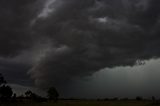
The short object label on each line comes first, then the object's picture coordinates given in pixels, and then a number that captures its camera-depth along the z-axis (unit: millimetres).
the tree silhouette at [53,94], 81332
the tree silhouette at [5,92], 66813
